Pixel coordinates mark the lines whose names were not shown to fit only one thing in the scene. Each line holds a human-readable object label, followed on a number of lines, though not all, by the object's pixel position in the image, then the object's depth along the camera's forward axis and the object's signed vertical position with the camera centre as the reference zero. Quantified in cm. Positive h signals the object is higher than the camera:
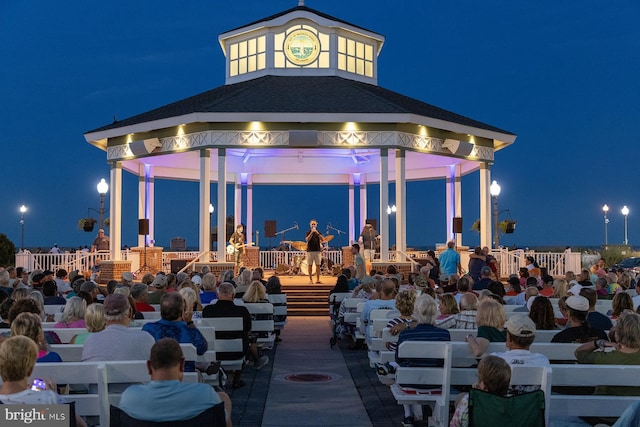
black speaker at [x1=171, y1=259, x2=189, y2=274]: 2166 -70
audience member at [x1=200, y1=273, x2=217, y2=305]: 1108 -76
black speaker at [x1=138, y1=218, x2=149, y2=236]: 2331 +55
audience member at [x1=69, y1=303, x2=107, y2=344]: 634 -68
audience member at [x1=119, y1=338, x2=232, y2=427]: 404 -89
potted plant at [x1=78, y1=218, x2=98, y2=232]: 2980 +80
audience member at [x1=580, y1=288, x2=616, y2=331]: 790 -90
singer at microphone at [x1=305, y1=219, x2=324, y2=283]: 2009 -17
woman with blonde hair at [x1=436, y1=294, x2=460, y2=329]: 788 -81
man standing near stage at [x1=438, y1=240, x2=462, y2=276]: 1716 -48
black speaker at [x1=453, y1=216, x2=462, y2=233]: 2370 +56
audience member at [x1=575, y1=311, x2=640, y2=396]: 554 -88
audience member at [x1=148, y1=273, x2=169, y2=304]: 1069 -72
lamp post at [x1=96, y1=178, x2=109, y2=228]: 2386 +193
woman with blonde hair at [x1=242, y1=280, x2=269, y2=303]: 1081 -79
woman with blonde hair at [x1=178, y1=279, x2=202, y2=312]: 785 -69
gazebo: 1967 +332
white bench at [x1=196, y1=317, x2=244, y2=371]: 889 -125
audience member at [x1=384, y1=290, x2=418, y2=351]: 760 -70
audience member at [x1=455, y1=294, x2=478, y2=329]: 784 -80
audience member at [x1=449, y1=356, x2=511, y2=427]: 437 -83
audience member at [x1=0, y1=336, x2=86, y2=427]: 404 -76
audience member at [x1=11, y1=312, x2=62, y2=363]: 509 -61
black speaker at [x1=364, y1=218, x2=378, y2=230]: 3036 +88
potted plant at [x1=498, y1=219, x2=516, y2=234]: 2895 +64
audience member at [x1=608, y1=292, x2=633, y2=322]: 827 -73
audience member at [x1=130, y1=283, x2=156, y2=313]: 935 -73
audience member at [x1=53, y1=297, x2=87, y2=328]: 738 -78
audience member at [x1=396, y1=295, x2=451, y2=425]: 673 -86
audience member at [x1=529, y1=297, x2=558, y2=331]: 756 -79
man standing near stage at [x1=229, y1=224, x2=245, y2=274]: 2217 -6
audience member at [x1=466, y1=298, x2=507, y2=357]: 653 -76
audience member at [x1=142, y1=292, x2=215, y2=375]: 652 -78
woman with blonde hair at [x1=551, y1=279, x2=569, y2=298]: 1041 -69
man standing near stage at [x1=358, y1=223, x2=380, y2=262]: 2375 +10
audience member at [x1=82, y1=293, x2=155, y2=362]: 566 -83
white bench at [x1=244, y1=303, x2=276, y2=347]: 1076 -121
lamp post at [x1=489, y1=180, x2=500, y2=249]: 2439 +100
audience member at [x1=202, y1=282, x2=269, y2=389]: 911 -88
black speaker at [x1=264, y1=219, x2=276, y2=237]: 2843 +58
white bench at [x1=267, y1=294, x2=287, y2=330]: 1284 -122
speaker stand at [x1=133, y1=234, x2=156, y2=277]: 2339 -82
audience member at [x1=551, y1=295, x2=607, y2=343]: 680 -85
